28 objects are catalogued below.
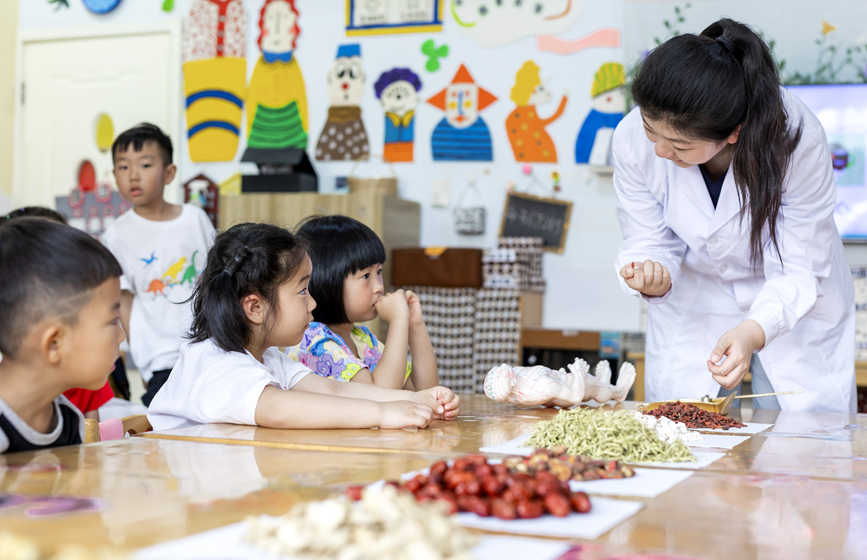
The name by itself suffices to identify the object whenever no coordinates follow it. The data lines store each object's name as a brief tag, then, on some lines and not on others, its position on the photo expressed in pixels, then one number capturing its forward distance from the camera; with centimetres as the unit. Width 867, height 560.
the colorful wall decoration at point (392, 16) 405
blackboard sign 387
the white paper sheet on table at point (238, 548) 60
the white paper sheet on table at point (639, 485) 85
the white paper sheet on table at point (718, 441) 123
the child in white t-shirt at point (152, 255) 286
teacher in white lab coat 151
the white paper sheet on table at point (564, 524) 69
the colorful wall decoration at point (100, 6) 457
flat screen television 321
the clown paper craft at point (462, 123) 399
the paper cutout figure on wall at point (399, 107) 409
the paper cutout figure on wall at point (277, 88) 426
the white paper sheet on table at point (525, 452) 104
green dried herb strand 106
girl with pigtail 134
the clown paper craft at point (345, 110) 417
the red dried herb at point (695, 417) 143
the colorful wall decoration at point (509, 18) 387
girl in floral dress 185
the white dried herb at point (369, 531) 55
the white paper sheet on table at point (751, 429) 141
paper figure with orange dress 390
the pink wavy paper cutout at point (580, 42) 380
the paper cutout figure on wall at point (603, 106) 376
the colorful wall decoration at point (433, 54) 405
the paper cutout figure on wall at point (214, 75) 434
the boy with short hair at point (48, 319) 102
